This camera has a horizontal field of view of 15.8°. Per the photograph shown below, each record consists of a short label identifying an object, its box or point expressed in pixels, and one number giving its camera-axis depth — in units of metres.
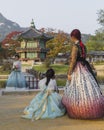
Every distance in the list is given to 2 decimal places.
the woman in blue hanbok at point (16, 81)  15.03
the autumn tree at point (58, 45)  65.94
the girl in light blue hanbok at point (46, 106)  7.84
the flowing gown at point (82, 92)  7.44
